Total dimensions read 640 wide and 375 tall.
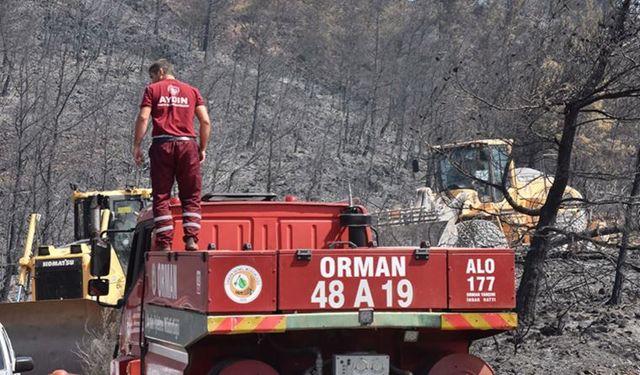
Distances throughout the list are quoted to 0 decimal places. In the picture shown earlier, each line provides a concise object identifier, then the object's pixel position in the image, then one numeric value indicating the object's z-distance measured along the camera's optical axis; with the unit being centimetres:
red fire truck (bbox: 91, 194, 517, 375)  1472
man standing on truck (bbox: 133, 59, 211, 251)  1839
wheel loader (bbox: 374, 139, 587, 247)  2975
